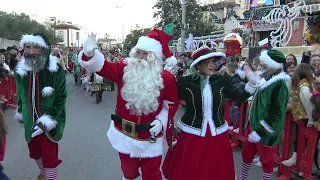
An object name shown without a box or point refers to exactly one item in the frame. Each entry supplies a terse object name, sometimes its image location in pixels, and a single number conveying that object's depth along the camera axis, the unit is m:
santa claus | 2.42
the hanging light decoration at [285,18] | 10.27
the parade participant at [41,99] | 2.79
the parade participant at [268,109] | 2.86
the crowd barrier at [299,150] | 3.18
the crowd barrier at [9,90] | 7.61
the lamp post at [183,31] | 16.37
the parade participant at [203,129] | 2.53
